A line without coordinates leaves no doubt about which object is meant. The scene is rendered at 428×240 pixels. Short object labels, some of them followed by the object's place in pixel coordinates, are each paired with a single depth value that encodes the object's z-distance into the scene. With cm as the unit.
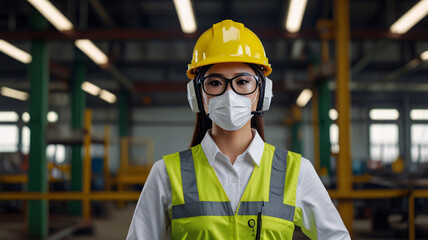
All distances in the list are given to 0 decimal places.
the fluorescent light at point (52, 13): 540
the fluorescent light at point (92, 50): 783
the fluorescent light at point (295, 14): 564
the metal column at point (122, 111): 1602
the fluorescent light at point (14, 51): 748
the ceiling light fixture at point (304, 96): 1283
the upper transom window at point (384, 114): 1944
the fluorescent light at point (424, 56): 935
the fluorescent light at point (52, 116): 1971
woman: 139
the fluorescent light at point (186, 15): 569
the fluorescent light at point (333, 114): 1769
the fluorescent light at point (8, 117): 1877
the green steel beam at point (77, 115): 1000
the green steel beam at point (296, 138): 1522
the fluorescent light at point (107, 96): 1381
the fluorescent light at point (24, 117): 1875
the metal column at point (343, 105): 498
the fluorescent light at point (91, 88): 1247
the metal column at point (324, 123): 993
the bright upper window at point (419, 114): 1941
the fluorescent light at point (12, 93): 1451
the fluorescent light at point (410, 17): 574
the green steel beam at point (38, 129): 732
